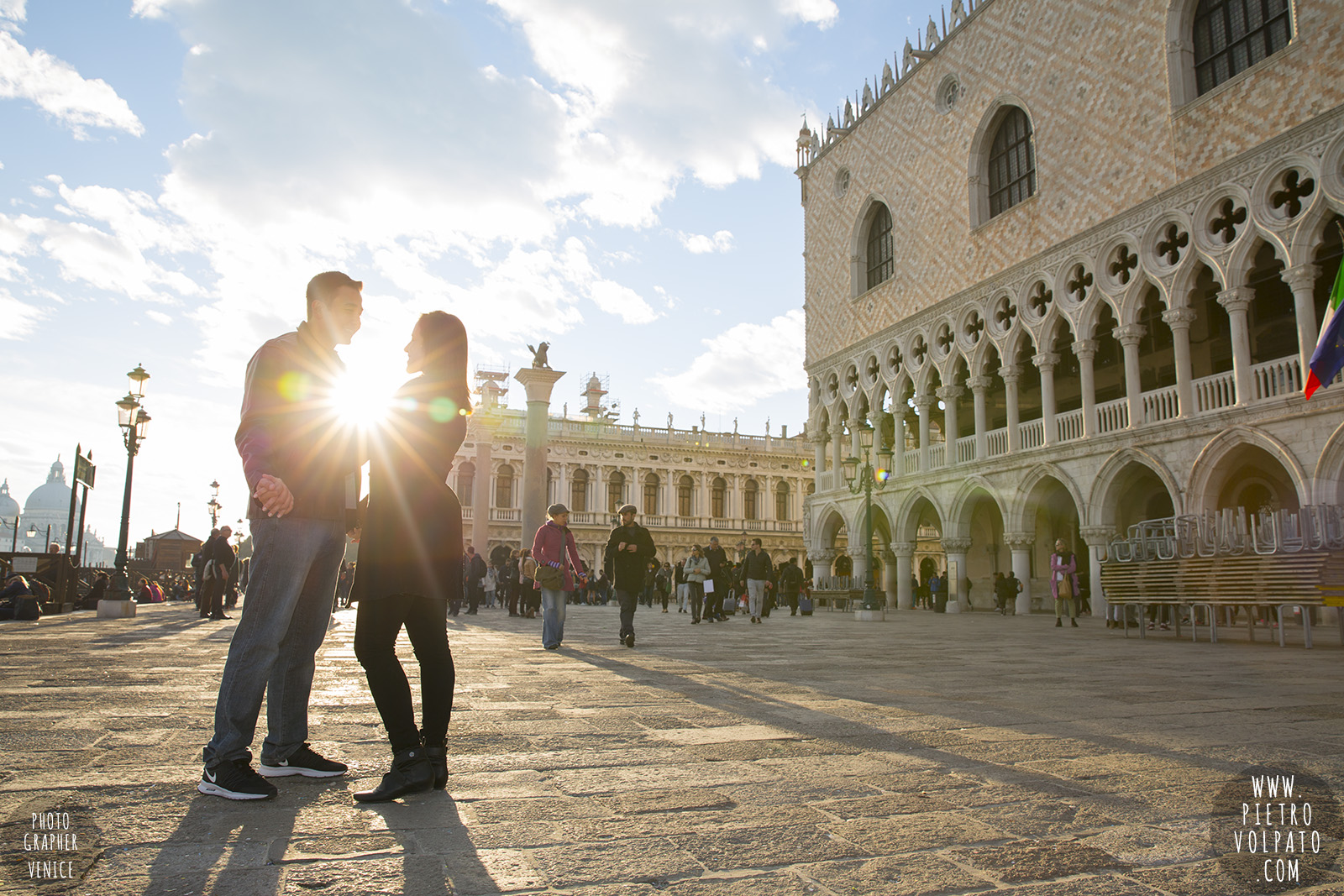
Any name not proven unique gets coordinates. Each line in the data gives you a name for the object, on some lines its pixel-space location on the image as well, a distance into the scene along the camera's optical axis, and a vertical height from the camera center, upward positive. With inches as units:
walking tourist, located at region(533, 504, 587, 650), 328.2 +3.7
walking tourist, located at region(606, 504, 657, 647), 354.0 +6.1
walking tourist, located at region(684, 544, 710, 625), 585.9 +2.6
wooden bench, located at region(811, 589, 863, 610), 879.7 -17.4
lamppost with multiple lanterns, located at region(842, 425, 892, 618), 681.0 +74.9
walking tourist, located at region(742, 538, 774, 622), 582.6 +3.5
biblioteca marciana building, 1809.8 +208.6
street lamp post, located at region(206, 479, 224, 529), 1464.1 +116.5
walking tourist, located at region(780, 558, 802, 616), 778.8 -1.8
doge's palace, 599.2 +265.1
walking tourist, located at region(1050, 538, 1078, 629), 570.6 +3.8
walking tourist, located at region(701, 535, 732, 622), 611.5 -1.8
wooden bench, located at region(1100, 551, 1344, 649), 350.6 +0.4
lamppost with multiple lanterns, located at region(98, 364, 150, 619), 575.5 +93.8
